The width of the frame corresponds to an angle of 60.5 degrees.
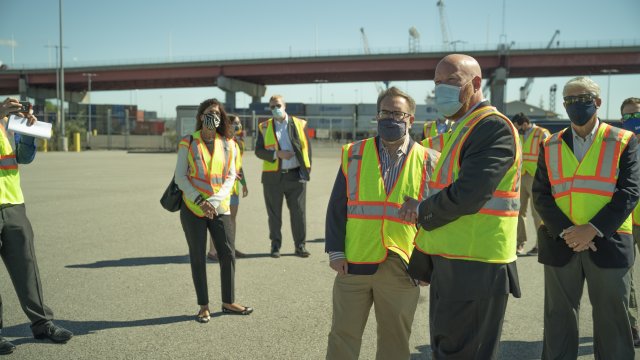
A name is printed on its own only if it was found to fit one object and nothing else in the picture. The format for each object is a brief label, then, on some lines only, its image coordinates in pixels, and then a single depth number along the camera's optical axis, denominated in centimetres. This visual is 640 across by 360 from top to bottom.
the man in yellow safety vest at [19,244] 461
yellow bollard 4062
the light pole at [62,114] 3909
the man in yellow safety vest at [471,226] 274
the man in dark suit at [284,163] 830
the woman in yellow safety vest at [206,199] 530
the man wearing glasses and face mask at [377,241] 345
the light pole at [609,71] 5950
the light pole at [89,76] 7057
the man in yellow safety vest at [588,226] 358
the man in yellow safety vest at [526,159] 830
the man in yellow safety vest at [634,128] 446
